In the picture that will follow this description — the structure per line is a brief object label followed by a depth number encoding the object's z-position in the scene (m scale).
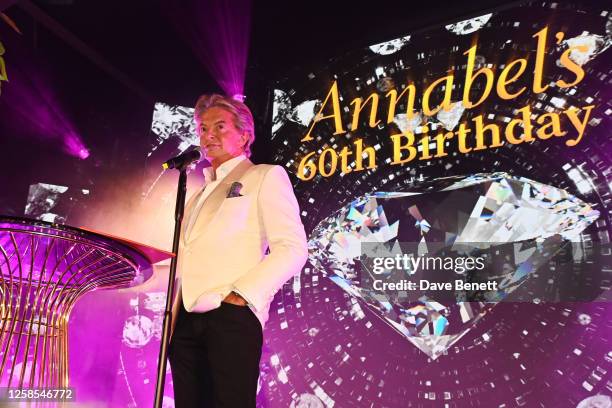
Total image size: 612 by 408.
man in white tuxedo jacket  1.34
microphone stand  1.32
